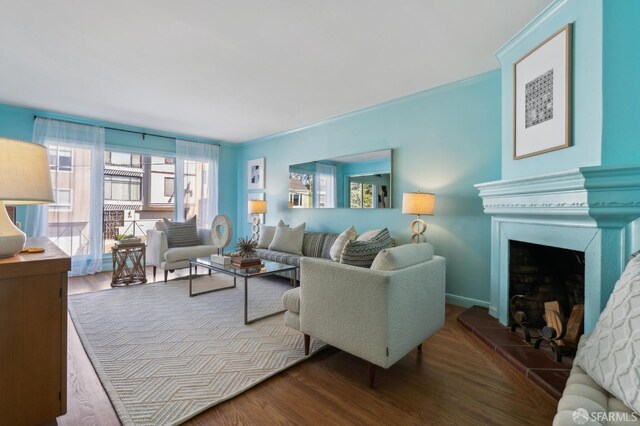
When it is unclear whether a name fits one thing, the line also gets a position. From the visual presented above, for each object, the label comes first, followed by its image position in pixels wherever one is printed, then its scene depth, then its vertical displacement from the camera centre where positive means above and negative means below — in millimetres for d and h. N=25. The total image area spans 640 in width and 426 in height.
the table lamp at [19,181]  1252 +124
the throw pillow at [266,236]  4977 -392
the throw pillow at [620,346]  1003 -480
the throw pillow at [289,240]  4512 -412
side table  4035 -754
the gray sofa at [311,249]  4247 -534
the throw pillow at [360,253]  1995 -263
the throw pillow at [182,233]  4539 -345
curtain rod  4912 +1375
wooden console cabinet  1262 -573
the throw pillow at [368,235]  3530 -246
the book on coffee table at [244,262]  3100 -521
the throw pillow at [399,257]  1795 -273
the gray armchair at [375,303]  1718 -566
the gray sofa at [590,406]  933 -643
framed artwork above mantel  2002 +886
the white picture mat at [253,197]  5895 +311
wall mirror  3991 +477
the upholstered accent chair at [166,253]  4145 -598
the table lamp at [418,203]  3186 +127
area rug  1693 -1046
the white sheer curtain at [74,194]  4348 +246
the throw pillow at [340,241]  3744 -350
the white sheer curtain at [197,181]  5723 +614
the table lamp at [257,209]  5457 +63
